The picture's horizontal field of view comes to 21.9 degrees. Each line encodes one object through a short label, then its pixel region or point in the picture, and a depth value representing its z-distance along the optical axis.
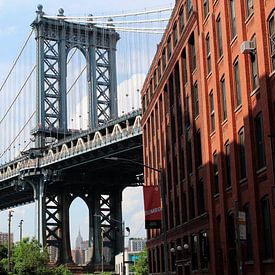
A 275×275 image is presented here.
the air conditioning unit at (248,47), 32.00
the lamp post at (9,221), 73.38
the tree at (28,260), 81.69
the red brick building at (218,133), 30.83
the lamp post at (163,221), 37.34
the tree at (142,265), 97.88
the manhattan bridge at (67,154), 114.12
